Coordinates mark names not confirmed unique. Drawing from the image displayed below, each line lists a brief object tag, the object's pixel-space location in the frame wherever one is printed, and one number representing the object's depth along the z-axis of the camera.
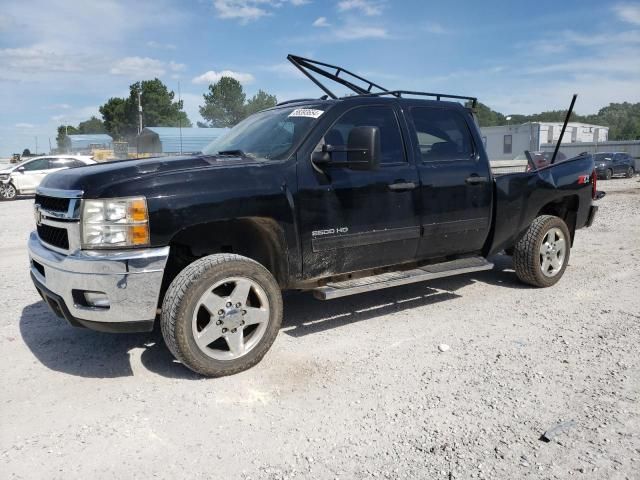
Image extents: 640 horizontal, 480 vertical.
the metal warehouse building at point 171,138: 44.62
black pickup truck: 3.31
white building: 47.28
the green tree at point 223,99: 96.50
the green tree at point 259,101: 87.22
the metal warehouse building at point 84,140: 69.50
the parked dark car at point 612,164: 27.75
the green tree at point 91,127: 118.25
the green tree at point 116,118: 87.31
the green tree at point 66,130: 111.53
